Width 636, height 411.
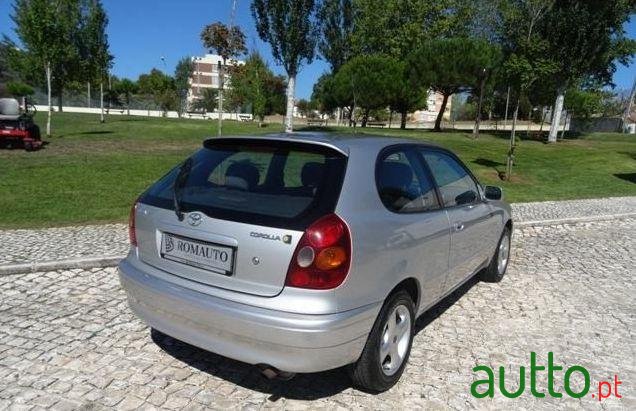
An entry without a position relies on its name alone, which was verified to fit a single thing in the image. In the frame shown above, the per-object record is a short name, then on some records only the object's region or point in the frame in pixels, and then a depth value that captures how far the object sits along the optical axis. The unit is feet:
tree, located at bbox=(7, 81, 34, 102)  165.11
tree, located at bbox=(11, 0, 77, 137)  63.31
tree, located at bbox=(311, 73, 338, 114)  164.96
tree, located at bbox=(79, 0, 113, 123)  111.14
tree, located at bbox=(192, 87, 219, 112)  256.13
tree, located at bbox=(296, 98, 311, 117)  292.61
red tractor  51.24
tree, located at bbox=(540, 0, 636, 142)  76.13
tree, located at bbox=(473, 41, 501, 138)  107.71
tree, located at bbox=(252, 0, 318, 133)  76.59
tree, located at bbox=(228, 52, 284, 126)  133.28
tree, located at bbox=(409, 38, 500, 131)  110.42
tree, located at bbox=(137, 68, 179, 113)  220.33
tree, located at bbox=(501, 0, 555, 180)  51.47
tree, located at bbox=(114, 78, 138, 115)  220.10
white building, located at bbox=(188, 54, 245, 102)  301.02
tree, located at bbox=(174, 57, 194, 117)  236.65
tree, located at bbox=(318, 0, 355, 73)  161.68
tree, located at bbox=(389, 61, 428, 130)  133.05
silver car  8.72
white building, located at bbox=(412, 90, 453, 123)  362.70
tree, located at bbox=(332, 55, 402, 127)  136.56
